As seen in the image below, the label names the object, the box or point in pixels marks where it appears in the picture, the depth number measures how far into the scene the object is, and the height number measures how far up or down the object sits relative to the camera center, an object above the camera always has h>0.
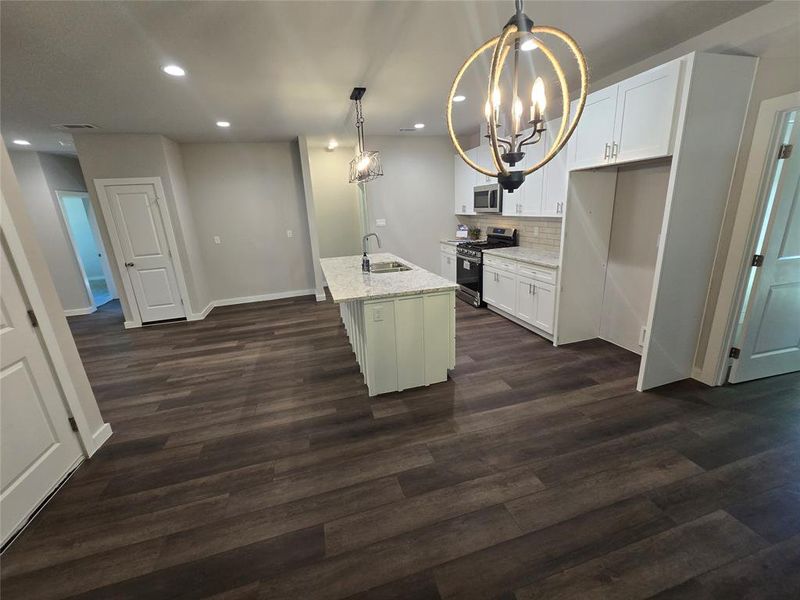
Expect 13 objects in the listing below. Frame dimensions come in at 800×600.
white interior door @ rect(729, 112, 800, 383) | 2.33 -0.74
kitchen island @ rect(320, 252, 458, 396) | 2.73 -0.94
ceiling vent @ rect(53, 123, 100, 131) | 3.93 +1.22
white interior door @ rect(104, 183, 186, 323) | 4.74 -0.31
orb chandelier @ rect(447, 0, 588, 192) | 0.94 +0.31
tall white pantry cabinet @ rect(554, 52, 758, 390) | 2.25 +0.36
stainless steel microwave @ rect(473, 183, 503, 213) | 4.71 +0.17
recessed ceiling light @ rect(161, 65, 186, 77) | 2.57 +1.19
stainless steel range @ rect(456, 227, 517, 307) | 4.91 -0.72
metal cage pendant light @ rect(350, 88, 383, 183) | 3.31 +0.53
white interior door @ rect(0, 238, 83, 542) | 1.81 -1.07
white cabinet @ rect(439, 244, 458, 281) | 5.73 -0.86
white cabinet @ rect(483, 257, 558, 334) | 3.69 -0.99
